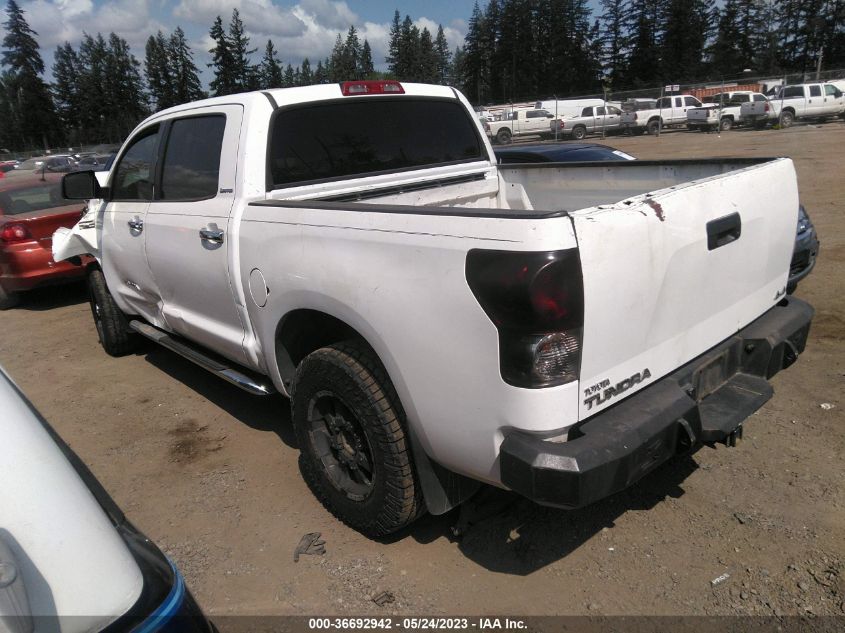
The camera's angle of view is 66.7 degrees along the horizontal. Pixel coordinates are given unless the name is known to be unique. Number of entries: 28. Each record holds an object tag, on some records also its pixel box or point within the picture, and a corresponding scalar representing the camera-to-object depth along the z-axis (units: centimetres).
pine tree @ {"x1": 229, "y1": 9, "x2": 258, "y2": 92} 9031
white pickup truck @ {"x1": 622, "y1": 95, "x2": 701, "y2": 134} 3425
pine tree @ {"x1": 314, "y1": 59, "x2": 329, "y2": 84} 10204
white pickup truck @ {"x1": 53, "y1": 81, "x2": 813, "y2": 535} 208
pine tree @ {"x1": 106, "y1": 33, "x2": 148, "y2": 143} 8750
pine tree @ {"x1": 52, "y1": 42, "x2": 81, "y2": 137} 9100
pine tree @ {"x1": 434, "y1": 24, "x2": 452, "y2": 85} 10706
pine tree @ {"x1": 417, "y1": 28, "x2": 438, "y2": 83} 9319
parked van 3953
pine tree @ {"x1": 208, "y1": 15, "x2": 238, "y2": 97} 8769
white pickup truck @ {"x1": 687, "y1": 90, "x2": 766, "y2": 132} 3123
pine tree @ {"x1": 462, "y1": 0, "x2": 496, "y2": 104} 9931
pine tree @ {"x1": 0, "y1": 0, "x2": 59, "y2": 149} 8238
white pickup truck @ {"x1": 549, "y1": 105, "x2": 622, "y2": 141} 3575
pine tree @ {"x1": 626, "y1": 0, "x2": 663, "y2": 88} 8331
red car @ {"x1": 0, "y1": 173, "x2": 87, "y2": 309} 767
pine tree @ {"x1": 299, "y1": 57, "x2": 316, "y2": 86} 10794
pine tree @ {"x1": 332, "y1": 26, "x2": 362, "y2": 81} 9519
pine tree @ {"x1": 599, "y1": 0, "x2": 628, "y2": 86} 8906
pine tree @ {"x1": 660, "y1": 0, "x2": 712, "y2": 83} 7950
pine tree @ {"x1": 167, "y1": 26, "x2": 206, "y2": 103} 9225
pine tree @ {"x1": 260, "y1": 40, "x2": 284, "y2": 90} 9444
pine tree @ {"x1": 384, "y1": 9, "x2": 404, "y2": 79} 9378
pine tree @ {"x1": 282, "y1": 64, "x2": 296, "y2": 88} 9806
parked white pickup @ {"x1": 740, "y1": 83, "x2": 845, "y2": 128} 3022
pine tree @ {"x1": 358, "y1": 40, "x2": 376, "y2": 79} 10036
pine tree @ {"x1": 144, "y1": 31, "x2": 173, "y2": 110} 9262
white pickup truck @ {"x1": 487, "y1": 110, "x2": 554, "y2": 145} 3784
